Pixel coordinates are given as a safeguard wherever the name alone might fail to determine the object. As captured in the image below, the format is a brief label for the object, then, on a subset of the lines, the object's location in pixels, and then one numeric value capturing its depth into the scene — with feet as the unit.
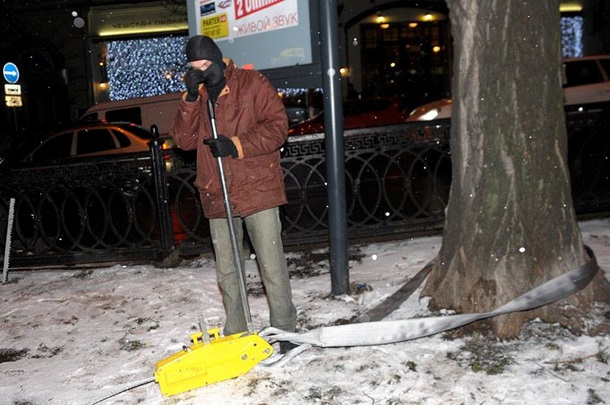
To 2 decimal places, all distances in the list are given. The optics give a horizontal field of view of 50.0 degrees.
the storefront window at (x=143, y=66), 86.84
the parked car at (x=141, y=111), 53.57
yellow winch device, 12.05
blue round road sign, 69.26
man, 12.43
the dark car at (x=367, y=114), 50.31
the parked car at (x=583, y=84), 45.09
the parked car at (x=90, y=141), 40.29
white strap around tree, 13.11
